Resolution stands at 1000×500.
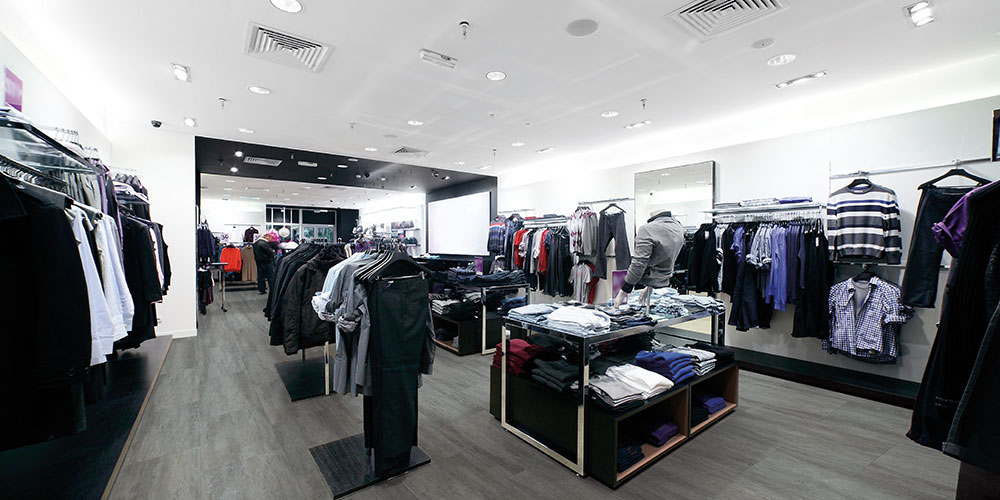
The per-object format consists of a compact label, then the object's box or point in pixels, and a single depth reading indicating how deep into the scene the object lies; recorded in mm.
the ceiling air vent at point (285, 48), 3029
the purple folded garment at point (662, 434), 2667
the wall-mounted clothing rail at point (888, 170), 3450
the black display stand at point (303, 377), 3793
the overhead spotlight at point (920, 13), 2617
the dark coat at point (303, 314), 3441
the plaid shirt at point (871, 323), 3590
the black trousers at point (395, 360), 2285
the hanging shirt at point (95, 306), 1598
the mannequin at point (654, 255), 3234
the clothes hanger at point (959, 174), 3293
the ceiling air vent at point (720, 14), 2619
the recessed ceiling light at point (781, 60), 3382
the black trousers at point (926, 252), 3295
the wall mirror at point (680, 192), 5281
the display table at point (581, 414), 2334
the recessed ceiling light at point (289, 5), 2605
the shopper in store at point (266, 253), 8469
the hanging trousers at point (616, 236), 6129
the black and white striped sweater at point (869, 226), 3654
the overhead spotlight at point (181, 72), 3619
